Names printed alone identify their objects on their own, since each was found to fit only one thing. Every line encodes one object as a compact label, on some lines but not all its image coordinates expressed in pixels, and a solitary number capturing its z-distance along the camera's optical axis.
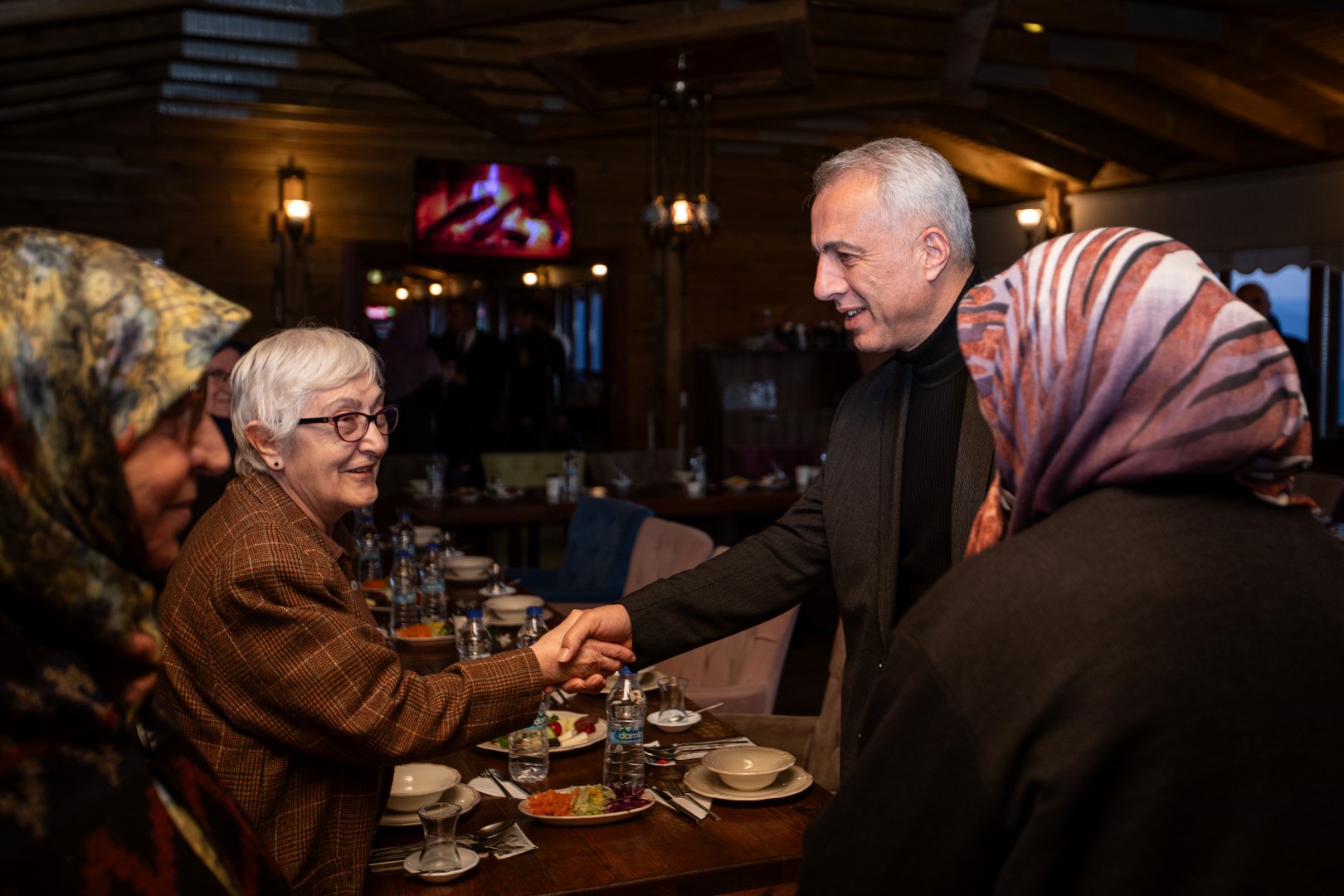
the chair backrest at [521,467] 7.57
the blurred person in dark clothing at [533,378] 9.74
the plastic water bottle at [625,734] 2.22
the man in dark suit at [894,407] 2.06
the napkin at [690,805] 2.08
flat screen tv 9.95
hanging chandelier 7.11
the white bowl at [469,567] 4.44
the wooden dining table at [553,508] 6.34
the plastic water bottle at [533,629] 2.74
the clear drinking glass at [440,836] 1.86
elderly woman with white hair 1.75
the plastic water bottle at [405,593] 3.63
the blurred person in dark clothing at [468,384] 9.63
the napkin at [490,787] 2.20
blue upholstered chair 4.97
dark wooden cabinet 10.84
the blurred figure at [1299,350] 7.92
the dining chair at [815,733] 3.01
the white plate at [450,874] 1.83
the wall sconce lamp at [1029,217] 10.30
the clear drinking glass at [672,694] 2.66
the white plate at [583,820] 2.01
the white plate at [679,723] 2.55
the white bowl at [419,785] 2.09
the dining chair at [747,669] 3.42
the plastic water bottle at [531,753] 2.28
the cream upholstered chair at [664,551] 3.98
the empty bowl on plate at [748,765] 2.15
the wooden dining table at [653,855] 1.83
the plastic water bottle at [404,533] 4.28
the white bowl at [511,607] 3.65
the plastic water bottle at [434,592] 3.68
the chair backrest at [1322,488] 5.50
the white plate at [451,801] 2.06
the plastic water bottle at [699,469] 7.27
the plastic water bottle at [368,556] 4.52
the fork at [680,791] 2.11
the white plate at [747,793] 2.13
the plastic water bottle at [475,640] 2.87
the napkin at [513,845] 1.93
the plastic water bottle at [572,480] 6.87
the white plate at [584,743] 2.41
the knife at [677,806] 2.07
